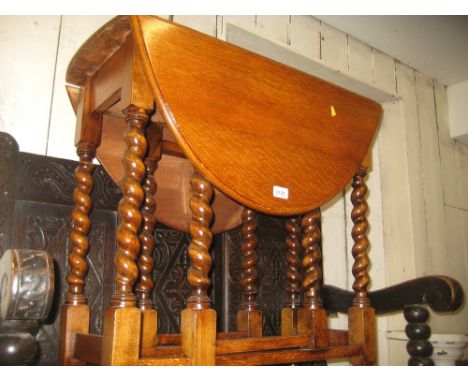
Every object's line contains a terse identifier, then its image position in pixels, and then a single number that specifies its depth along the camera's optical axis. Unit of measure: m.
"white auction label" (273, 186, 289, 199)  1.21
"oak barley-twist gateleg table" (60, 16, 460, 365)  1.07
